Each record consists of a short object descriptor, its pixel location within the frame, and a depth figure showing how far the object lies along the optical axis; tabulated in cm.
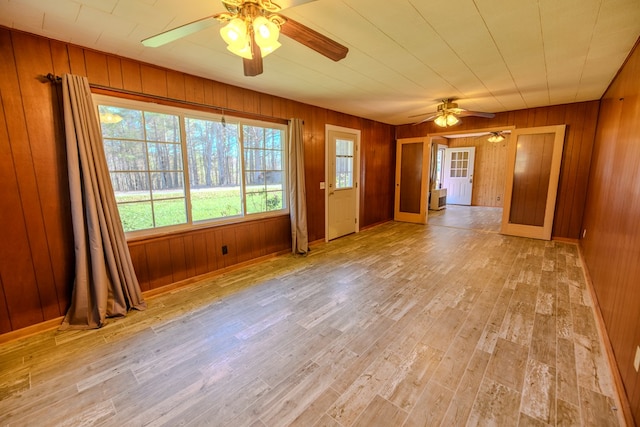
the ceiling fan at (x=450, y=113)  393
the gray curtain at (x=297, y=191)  394
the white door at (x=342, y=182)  484
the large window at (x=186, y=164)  262
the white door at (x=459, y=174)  884
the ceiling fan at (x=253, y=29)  141
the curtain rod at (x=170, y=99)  215
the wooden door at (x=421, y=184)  613
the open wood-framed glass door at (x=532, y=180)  462
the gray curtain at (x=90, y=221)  220
